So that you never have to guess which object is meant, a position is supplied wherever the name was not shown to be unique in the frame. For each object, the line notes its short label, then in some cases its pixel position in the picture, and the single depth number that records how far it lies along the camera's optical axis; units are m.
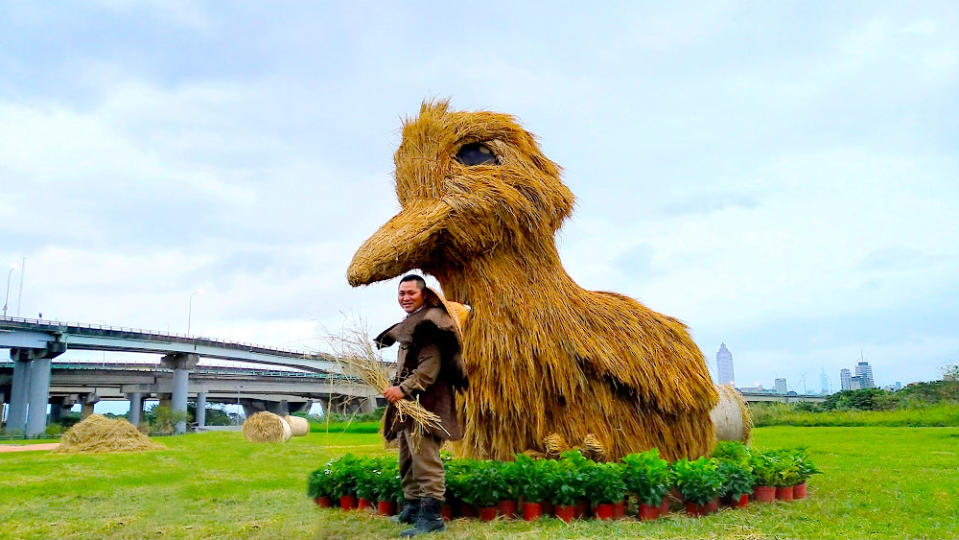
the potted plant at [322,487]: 4.98
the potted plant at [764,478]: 5.25
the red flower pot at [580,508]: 4.40
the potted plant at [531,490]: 4.34
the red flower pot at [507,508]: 4.42
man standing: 4.00
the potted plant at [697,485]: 4.61
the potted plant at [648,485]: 4.43
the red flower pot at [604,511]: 4.39
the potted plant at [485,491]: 4.38
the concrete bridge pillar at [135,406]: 37.22
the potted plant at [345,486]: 4.91
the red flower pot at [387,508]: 4.62
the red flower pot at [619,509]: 4.43
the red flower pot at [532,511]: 4.36
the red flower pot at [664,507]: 4.55
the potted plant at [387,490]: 4.57
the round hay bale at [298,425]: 18.66
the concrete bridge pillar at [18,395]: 27.55
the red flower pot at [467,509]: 4.48
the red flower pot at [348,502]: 4.91
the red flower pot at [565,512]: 4.33
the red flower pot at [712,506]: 4.72
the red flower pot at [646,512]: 4.46
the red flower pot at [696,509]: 4.66
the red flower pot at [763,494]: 5.25
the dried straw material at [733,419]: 8.53
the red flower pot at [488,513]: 4.40
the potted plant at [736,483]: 4.89
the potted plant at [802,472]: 5.52
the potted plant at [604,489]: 4.35
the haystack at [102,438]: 12.38
